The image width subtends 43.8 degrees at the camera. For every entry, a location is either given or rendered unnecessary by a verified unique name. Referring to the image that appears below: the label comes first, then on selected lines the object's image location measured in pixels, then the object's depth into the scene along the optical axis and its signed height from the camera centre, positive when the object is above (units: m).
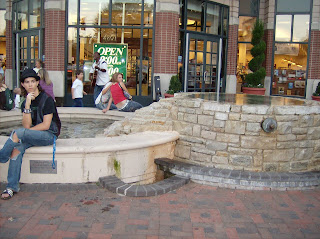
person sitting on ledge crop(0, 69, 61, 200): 5.26 -0.75
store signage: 14.10 +0.76
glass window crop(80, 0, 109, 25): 13.96 +2.21
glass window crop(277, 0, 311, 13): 17.86 +3.41
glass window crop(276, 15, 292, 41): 18.19 +2.45
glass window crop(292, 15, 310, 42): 17.89 +2.39
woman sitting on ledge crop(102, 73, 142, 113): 9.48 -0.55
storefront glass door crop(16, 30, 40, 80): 15.33 +1.00
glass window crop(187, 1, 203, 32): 14.94 +2.36
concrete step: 5.92 -1.47
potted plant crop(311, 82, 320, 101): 16.25 -0.54
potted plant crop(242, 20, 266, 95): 16.86 +0.65
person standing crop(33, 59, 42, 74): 10.79 +0.26
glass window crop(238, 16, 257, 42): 19.38 +2.51
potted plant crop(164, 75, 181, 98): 13.60 -0.25
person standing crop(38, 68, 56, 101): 9.22 -0.16
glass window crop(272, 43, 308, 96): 18.16 +0.55
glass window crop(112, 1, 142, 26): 13.95 +2.26
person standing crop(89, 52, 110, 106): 11.09 +0.02
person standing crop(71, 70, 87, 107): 10.93 -0.42
